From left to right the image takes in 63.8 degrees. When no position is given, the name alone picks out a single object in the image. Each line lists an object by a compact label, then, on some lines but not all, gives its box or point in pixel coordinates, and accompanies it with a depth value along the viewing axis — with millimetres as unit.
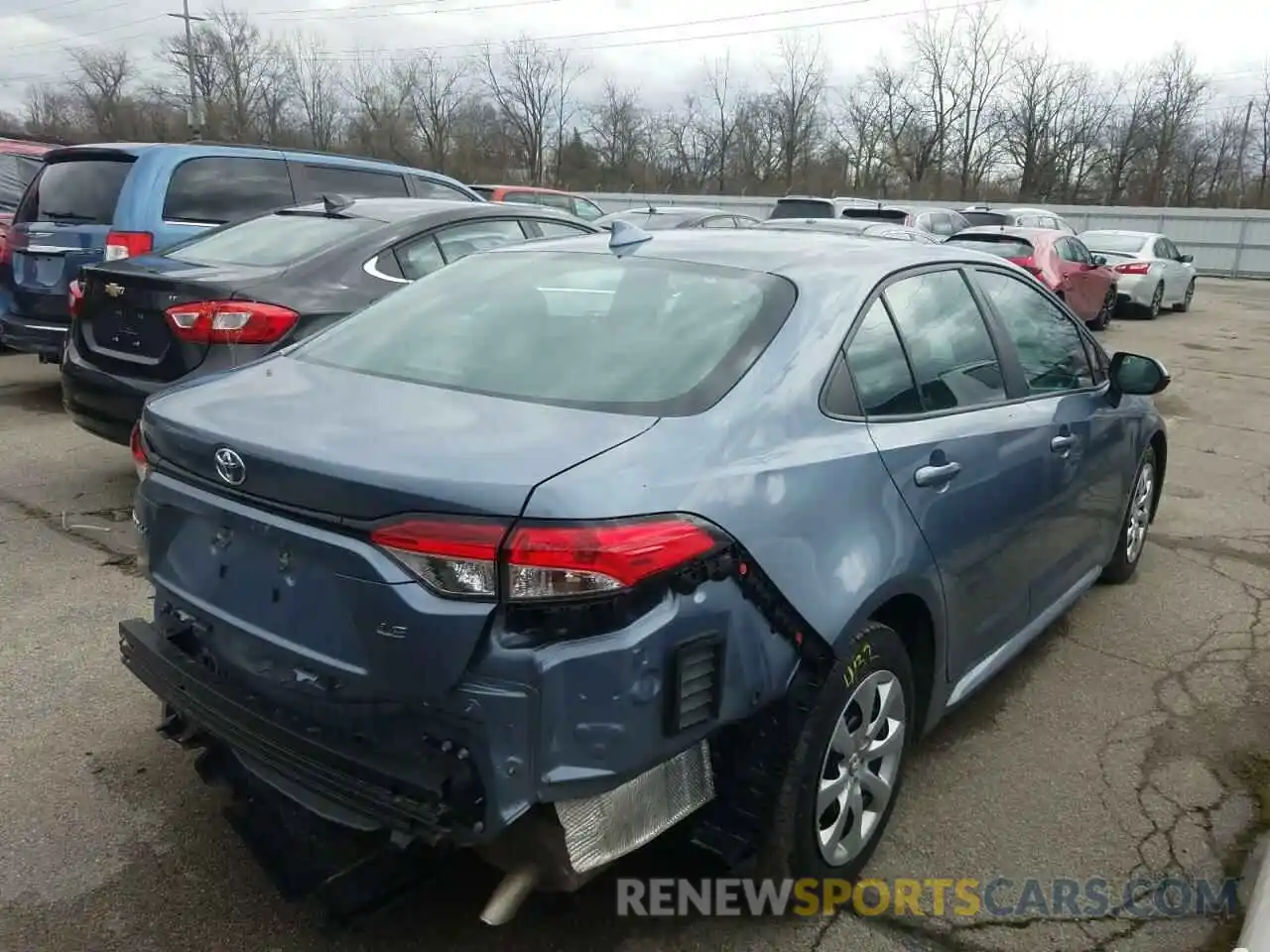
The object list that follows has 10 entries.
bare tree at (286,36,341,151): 53688
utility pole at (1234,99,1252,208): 50594
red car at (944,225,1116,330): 13734
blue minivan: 6996
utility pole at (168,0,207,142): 34531
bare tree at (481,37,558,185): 58031
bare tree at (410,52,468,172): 55375
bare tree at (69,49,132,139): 51094
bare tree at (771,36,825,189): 54938
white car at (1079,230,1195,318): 17766
